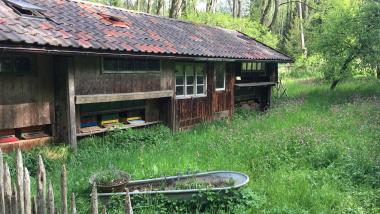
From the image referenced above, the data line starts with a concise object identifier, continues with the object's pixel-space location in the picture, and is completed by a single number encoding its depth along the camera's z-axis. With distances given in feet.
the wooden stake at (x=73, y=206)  10.99
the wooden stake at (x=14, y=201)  12.23
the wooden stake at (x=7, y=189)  12.81
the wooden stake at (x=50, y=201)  11.65
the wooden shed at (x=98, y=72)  27.55
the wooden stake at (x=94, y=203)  10.44
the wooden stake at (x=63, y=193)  11.52
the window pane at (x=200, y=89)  46.52
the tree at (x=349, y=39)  61.62
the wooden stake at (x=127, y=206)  9.92
